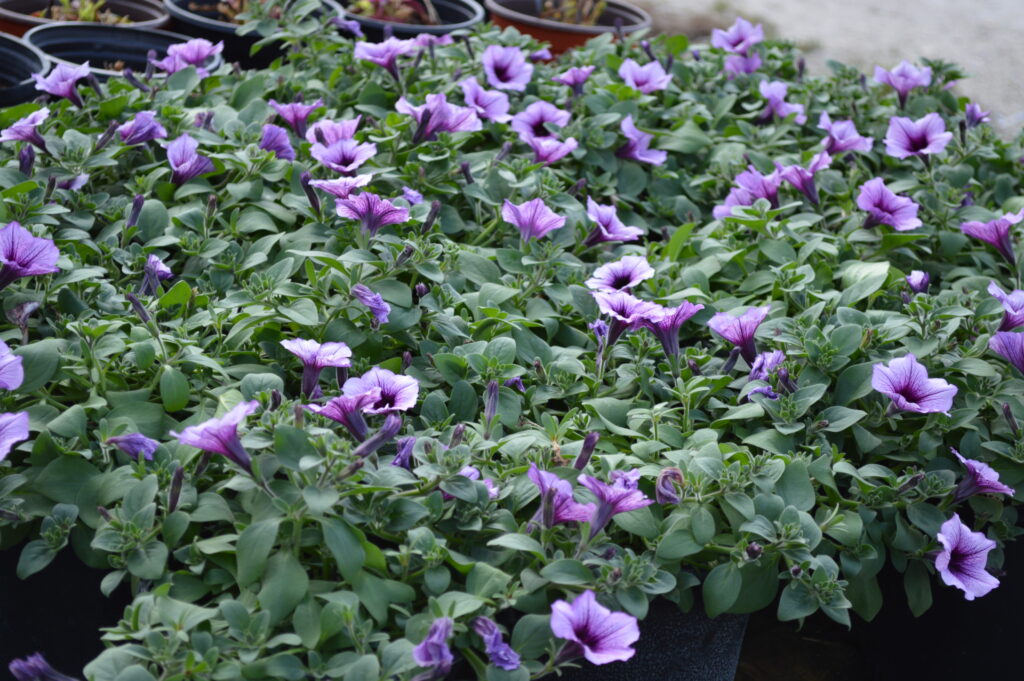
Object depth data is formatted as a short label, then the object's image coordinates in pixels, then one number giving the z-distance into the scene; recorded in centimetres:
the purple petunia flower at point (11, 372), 114
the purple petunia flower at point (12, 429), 108
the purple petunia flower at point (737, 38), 264
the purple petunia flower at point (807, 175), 190
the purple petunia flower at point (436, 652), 96
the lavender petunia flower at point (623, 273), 146
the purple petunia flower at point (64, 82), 185
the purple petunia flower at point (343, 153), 161
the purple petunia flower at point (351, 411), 113
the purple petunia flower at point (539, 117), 198
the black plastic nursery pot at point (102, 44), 271
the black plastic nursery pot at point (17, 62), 240
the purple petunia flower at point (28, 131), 165
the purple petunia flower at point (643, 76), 229
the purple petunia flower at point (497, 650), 102
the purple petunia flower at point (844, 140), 205
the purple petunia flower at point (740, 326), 143
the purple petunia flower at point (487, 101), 197
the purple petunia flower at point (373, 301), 135
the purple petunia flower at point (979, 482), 130
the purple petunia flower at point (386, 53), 208
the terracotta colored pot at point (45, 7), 293
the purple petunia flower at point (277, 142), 177
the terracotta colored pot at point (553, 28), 323
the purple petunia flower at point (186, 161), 167
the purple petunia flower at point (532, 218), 160
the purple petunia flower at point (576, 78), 220
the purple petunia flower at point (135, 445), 118
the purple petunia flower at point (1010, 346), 144
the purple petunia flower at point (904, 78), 240
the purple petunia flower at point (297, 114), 189
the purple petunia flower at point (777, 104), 229
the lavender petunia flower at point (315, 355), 121
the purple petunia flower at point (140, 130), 174
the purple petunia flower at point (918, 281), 158
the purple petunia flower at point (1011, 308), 148
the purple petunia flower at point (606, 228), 165
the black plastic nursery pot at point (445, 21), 302
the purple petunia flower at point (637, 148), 206
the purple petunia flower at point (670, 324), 141
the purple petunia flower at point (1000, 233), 174
